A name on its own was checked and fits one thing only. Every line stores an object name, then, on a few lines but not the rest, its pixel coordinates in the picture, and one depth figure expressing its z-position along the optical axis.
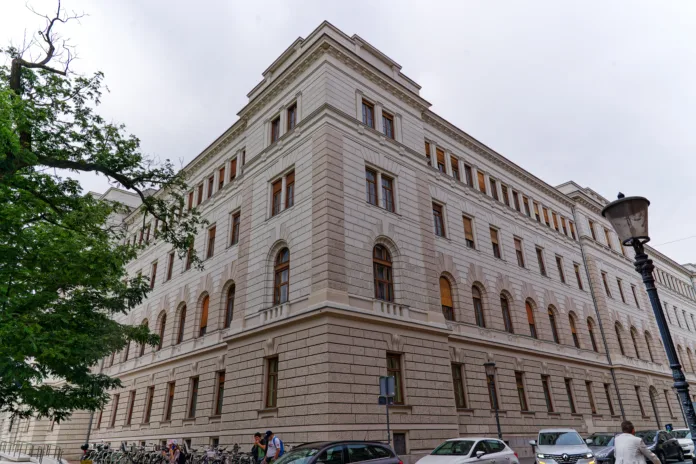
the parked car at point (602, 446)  16.31
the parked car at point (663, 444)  19.27
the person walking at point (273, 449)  14.12
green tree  11.41
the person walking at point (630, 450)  7.01
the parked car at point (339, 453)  10.06
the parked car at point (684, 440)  22.33
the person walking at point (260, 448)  14.67
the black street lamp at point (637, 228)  6.58
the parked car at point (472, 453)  12.30
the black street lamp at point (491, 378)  18.95
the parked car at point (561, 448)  15.34
